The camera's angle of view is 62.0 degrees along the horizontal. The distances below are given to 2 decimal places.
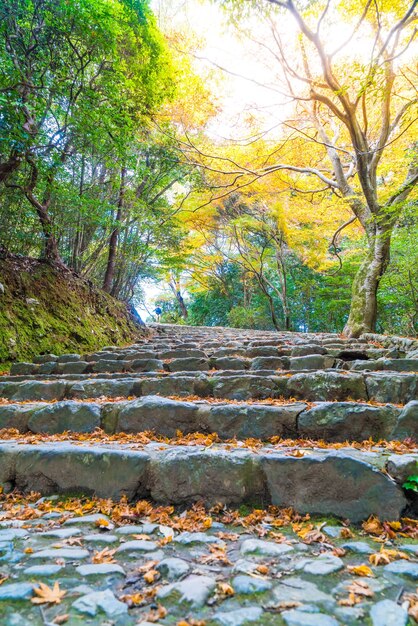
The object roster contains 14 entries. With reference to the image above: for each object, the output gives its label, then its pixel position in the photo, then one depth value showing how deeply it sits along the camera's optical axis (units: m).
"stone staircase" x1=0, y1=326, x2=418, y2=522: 1.62
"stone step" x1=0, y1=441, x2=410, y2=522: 1.55
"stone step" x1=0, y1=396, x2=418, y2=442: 2.12
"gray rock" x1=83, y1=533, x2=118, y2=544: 1.39
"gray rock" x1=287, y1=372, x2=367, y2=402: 2.70
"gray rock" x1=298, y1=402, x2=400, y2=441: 2.11
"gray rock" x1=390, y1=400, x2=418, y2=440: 2.03
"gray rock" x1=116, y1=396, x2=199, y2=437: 2.43
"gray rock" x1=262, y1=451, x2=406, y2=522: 1.51
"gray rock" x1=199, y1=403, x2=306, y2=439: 2.26
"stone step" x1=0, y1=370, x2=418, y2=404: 2.63
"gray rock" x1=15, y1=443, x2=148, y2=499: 1.81
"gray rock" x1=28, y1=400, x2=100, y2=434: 2.60
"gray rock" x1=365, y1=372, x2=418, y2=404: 2.54
